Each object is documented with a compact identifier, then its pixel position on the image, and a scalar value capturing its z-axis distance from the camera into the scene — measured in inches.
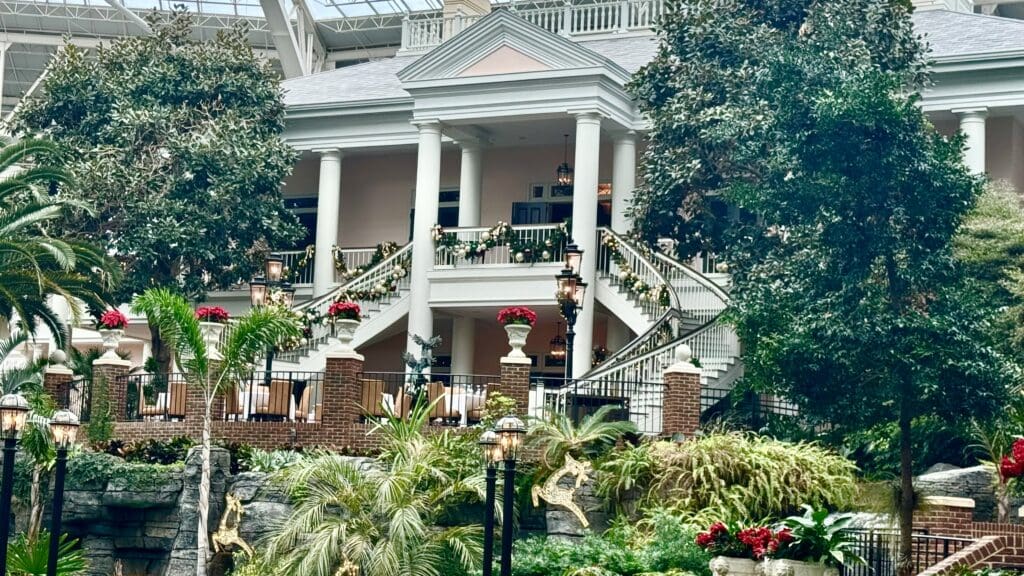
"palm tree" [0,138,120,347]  1305.4
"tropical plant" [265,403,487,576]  1025.5
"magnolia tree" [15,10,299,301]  1488.7
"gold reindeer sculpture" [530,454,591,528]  1083.3
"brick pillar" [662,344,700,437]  1147.9
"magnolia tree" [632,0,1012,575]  974.4
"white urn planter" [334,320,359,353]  1227.9
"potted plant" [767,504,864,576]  855.7
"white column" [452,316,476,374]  1542.8
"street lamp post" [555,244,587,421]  1186.0
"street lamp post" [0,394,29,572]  907.4
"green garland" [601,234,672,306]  1386.6
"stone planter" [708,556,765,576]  866.1
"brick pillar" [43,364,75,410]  1323.8
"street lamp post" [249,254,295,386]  1289.4
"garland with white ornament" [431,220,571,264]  1466.5
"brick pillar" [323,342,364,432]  1204.5
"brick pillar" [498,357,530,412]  1167.6
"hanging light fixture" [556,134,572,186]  1579.7
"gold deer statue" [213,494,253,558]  1130.0
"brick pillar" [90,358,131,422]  1280.8
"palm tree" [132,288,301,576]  1111.0
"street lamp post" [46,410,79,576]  964.6
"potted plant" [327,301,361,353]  1229.7
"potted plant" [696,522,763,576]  866.1
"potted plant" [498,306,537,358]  1178.6
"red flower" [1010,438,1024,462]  831.1
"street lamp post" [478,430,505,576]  877.2
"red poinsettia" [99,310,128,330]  1293.1
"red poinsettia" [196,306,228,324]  1266.0
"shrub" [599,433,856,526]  1037.8
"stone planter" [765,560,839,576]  852.6
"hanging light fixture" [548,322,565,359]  1600.6
